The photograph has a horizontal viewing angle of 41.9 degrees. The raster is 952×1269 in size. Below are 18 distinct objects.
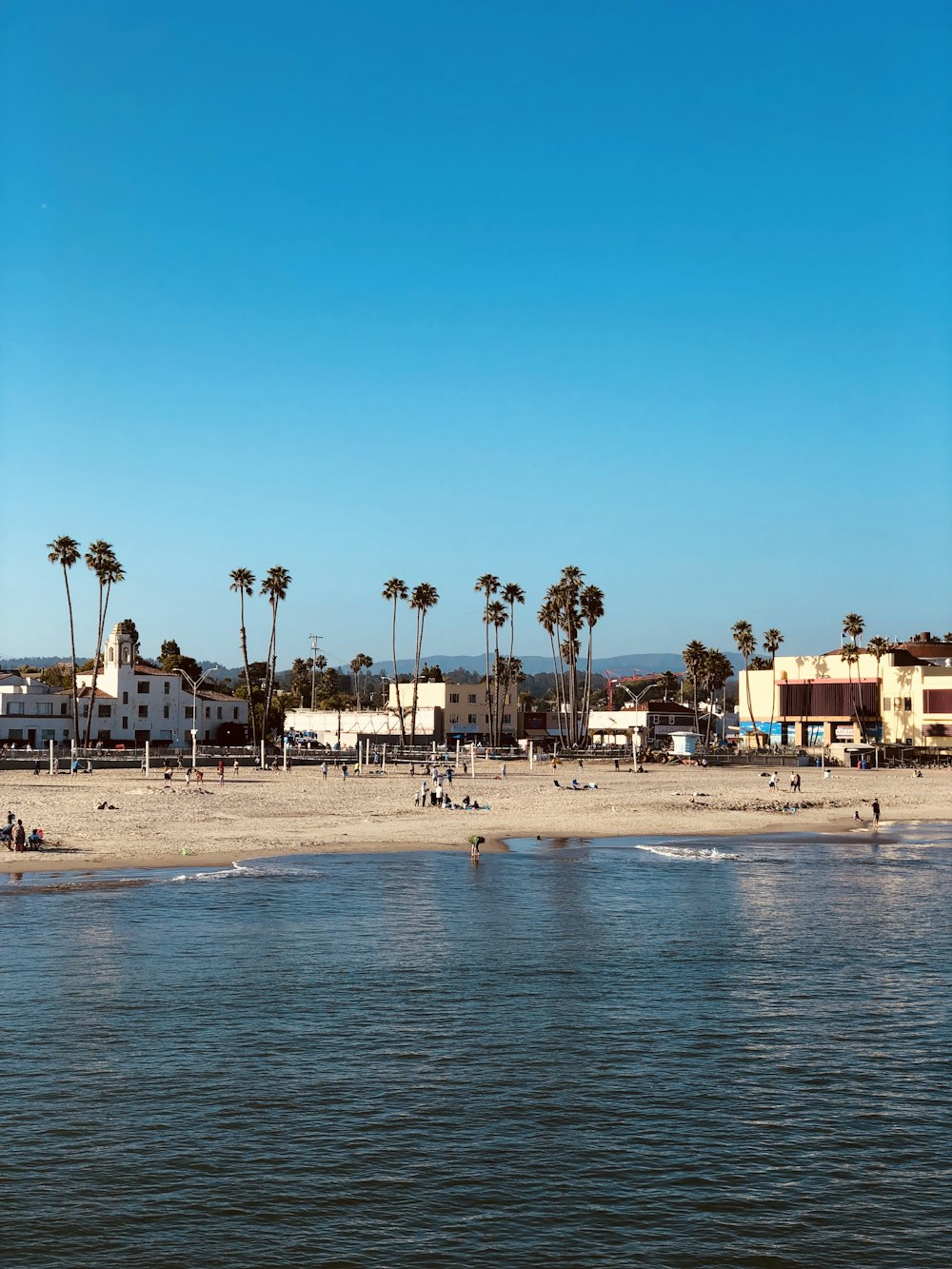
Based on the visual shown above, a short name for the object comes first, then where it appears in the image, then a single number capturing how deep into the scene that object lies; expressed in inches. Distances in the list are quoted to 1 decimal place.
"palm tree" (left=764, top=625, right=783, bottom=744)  5792.3
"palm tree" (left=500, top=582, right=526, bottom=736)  6063.0
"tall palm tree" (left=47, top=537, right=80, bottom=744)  4670.3
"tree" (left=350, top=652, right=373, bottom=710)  7687.0
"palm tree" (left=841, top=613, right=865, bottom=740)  5418.3
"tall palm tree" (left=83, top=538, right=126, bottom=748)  4731.8
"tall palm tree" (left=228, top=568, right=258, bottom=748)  5383.9
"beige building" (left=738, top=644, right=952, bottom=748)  4842.5
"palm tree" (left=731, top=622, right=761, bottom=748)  6072.8
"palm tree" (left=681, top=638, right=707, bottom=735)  6387.8
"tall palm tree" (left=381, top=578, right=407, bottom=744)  6161.4
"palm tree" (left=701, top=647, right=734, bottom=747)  6210.6
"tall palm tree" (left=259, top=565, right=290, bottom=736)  5428.2
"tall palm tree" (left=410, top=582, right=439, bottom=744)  5964.6
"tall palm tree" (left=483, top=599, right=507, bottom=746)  6003.9
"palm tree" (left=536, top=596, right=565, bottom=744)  5693.9
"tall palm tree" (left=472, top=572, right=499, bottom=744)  6028.5
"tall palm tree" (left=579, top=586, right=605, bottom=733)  5472.4
